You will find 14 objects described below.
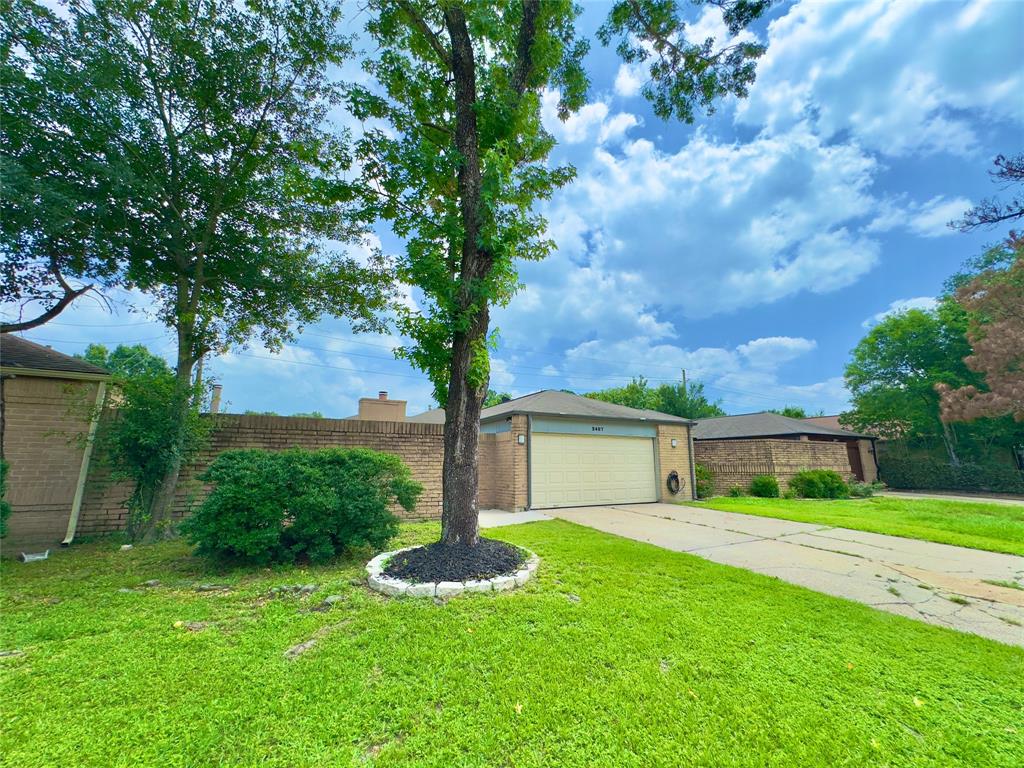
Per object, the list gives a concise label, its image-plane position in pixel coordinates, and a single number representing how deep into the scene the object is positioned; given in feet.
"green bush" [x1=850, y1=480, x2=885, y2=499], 46.14
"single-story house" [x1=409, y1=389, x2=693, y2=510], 32.37
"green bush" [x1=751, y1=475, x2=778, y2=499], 42.75
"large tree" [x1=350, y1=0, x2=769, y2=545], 15.17
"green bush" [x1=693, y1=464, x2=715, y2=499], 43.39
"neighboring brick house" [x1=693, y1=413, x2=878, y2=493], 44.91
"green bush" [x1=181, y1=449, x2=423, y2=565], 14.02
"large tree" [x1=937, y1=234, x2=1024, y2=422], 40.42
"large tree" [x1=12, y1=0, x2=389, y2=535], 17.53
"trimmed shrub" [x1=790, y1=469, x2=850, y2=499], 44.37
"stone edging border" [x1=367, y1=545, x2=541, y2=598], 12.02
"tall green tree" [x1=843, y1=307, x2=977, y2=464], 63.93
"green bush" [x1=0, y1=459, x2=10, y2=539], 15.34
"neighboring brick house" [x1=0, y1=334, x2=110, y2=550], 18.22
